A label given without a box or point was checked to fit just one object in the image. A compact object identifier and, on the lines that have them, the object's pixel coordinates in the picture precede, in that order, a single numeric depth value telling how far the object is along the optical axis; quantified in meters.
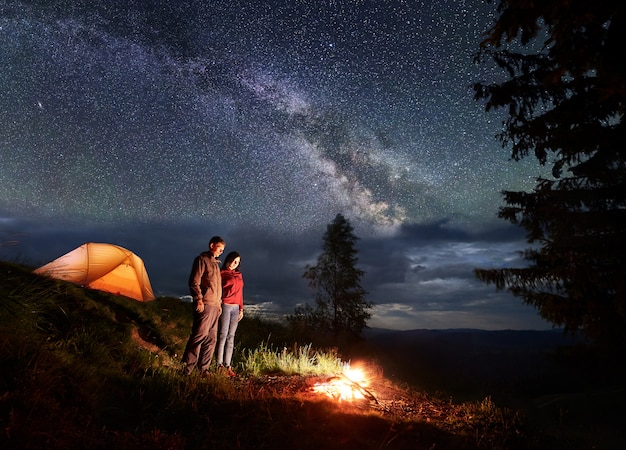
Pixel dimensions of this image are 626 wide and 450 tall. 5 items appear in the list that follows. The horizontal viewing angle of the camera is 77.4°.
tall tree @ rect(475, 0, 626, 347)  8.70
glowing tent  13.02
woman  8.02
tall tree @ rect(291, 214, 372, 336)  24.38
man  6.93
